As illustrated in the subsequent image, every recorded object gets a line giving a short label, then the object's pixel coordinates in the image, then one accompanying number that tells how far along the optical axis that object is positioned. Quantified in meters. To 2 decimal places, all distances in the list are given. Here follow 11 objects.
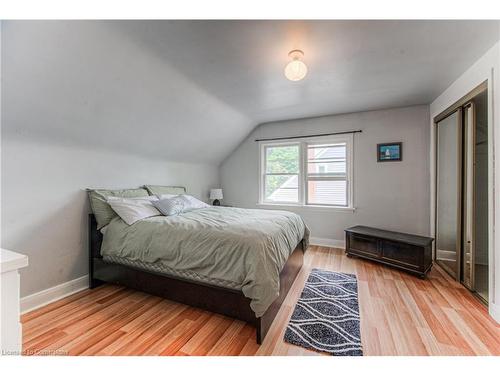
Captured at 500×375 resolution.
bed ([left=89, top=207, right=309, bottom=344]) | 1.67
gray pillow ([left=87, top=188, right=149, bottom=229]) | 2.40
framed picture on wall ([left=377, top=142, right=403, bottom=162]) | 3.48
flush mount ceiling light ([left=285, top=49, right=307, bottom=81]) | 1.86
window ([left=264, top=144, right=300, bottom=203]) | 4.28
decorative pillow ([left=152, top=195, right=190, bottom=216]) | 2.65
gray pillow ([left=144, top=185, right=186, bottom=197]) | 3.14
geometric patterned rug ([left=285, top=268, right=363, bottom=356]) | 1.59
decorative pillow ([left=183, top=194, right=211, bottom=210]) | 3.14
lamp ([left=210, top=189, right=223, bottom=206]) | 4.43
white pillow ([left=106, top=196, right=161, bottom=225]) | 2.35
